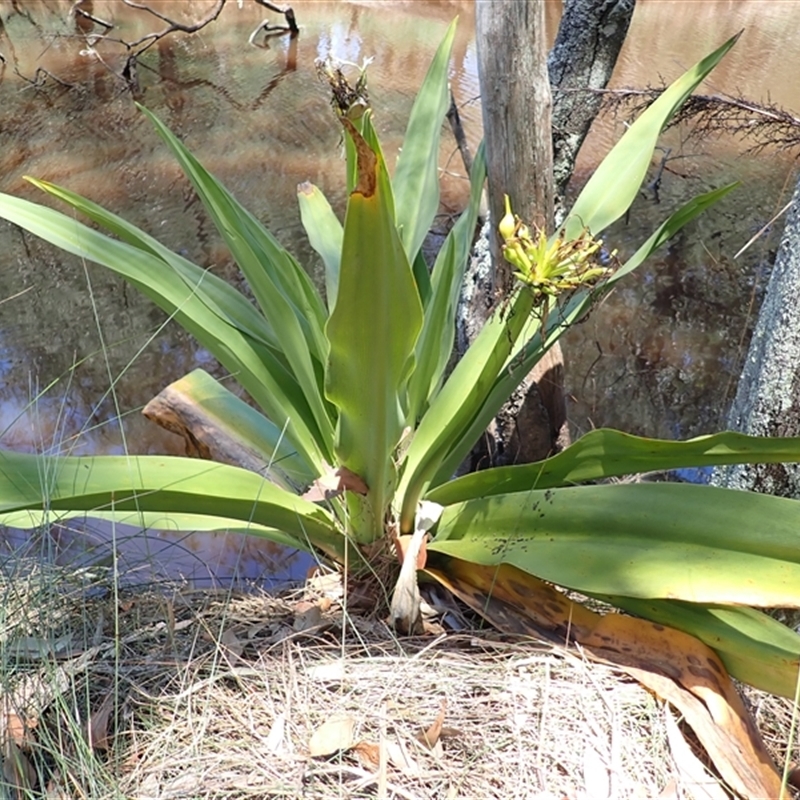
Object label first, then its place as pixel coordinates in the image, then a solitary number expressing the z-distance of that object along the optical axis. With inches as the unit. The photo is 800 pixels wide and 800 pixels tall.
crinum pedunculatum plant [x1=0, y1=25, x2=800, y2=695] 34.6
